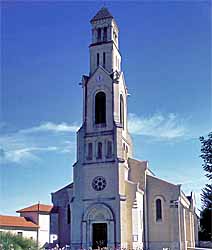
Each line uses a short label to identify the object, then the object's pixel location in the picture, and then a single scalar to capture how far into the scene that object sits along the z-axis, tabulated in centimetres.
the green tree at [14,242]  1072
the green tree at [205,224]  5278
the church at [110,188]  4028
